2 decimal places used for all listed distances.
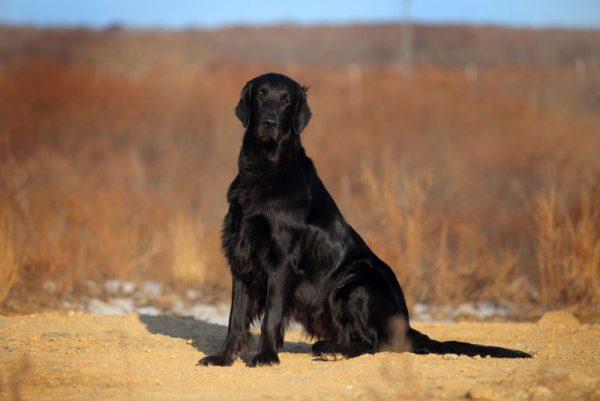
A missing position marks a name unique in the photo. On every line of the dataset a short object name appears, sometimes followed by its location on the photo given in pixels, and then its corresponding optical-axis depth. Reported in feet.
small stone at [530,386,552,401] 31.71
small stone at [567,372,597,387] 33.24
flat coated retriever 41.06
